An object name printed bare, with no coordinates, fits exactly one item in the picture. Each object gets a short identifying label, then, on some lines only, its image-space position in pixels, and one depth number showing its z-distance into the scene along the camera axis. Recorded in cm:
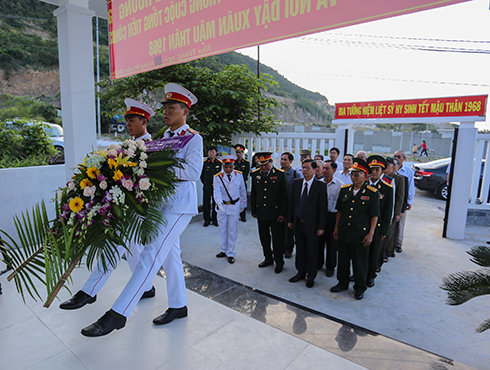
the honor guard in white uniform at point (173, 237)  232
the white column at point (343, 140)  650
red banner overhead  194
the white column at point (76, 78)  404
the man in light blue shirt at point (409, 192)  538
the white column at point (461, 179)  584
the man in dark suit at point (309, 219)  392
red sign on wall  600
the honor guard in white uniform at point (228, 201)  482
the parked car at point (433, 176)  1029
